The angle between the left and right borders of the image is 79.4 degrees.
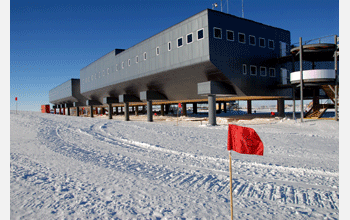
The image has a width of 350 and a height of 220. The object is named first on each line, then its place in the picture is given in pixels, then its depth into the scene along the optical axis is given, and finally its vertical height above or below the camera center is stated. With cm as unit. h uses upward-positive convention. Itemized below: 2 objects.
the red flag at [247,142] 481 -90
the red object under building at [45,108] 8344 +12
